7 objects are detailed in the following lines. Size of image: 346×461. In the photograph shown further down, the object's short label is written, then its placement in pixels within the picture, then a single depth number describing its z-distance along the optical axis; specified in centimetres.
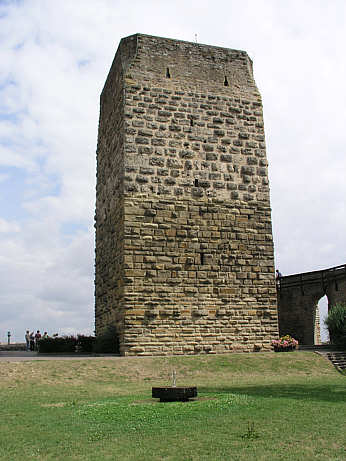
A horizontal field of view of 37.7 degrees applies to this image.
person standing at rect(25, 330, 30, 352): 2491
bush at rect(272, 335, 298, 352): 1630
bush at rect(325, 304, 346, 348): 1736
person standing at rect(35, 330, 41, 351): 2479
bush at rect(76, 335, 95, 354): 1916
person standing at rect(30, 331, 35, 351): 2434
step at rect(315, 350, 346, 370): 1469
